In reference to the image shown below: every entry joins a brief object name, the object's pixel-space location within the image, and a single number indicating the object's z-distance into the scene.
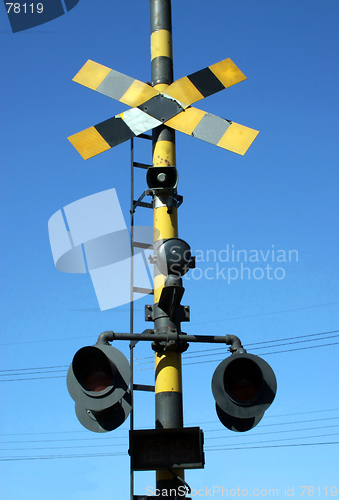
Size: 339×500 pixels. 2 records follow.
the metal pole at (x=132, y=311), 4.75
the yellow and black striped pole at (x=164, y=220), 4.84
